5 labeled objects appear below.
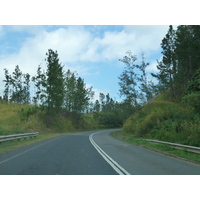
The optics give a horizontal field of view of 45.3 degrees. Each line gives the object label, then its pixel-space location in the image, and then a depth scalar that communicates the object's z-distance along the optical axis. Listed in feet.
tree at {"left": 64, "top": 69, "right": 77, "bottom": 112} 210.18
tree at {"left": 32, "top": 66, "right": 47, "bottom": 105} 151.16
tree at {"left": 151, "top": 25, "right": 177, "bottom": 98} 149.79
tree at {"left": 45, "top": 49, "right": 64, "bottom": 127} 152.97
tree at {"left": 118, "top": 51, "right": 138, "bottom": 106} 134.04
